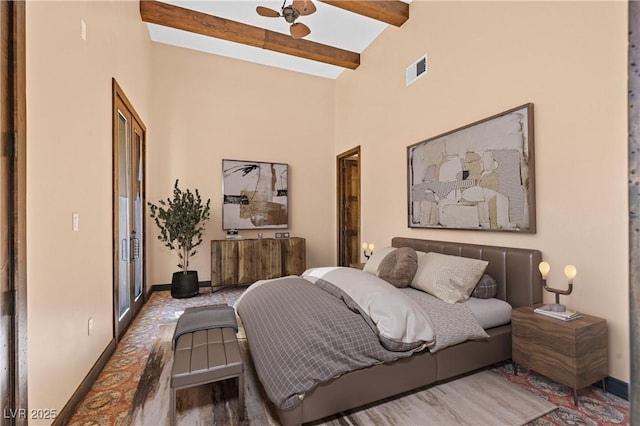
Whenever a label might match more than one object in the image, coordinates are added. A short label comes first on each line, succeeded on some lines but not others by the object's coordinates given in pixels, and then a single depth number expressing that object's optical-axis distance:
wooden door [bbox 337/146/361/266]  5.73
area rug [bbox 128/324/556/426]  1.75
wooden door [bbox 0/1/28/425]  1.27
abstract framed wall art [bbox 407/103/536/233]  2.53
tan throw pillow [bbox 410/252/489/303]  2.47
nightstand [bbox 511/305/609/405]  1.83
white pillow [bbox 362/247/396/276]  3.29
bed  1.66
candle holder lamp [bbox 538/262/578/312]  2.02
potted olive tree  4.26
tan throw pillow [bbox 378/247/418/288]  2.84
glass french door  2.80
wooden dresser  4.61
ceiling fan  2.95
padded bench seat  1.57
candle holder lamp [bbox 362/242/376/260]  4.23
